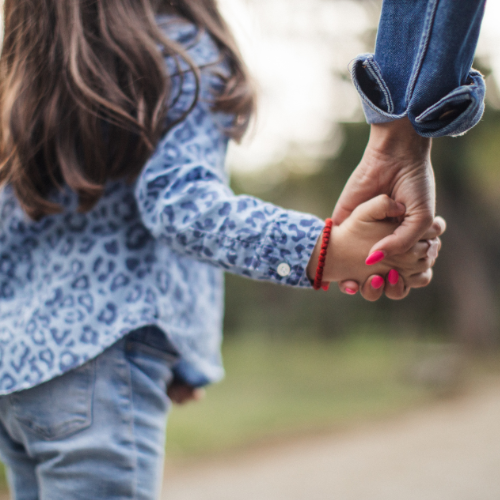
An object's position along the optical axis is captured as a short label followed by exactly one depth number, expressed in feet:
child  3.48
